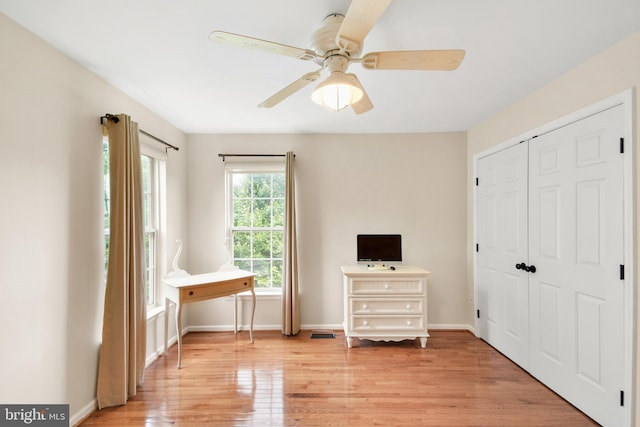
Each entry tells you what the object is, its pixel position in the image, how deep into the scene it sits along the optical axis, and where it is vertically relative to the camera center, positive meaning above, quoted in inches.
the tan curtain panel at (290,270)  149.2 -27.4
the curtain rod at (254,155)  155.3 +30.0
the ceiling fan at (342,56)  53.8 +29.7
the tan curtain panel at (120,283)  91.3 -20.4
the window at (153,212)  128.7 +1.4
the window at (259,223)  160.4 -4.5
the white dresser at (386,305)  135.1 -40.3
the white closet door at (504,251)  114.4 -16.0
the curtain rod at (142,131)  94.5 +30.0
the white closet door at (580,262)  79.4 -15.0
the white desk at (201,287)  116.2 -28.9
